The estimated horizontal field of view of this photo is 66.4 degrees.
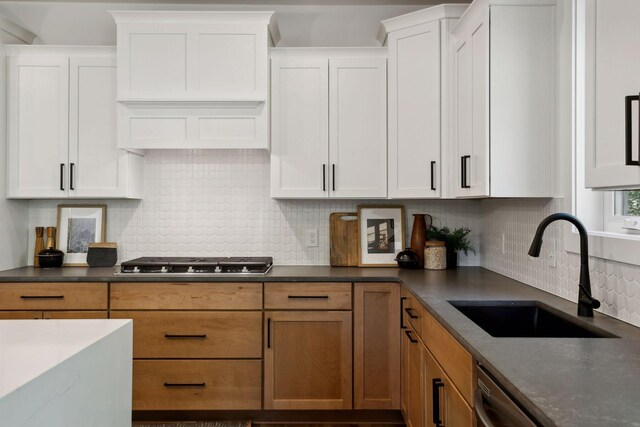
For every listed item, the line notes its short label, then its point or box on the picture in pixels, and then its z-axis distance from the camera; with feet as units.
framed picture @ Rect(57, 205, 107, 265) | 11.24
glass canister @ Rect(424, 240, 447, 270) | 10.41
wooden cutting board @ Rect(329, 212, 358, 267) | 11.05
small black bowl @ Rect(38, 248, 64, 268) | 10.78
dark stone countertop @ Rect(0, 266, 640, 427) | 3.21
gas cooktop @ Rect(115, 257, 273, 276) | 9.71
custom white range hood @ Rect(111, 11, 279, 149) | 9.94
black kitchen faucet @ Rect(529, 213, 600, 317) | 5.76
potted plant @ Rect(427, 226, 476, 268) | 10.74
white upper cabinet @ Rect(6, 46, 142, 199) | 10.44
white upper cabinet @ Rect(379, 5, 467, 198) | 9.55
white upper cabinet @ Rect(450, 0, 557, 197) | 7.47
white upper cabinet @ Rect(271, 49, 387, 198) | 10.29
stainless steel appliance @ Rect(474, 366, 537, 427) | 3.63
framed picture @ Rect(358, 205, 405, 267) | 11.02
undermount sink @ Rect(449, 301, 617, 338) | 6.68
